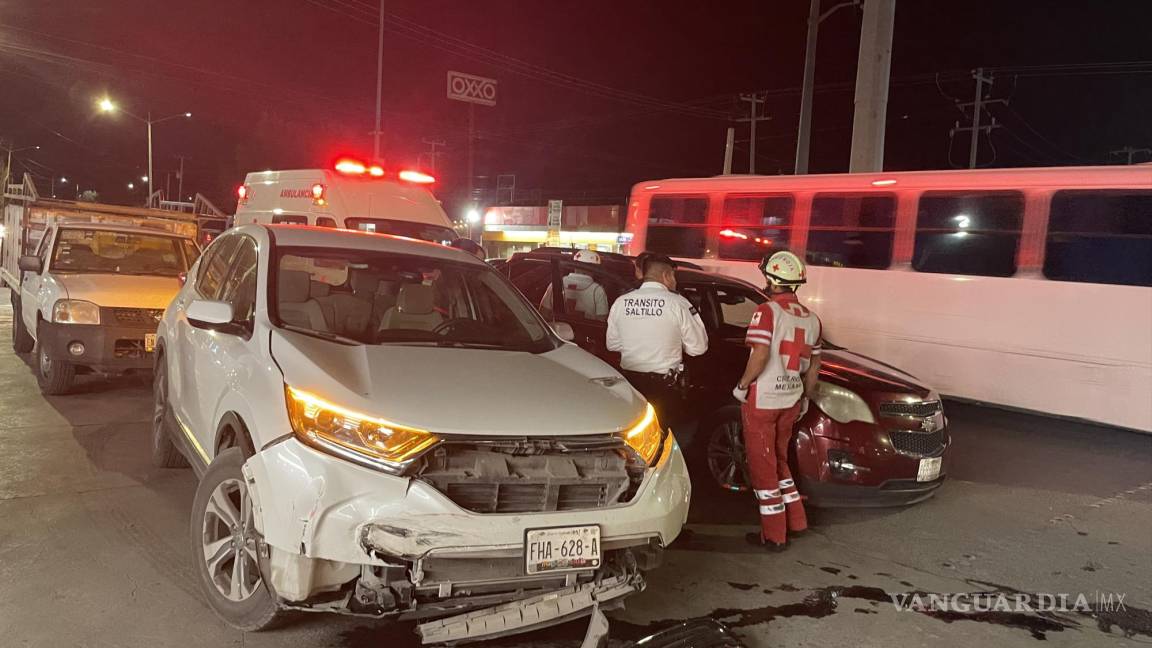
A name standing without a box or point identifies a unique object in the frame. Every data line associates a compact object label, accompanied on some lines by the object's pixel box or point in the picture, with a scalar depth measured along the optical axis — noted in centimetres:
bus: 830
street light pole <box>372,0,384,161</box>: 2555
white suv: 294
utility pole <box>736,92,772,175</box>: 3597
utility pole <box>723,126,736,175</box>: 3079
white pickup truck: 758
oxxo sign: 2291
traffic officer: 546
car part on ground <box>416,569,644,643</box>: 309
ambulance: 1010
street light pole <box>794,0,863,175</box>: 1722
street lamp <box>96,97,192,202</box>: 3064
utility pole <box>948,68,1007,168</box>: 3544
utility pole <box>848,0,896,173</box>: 1447
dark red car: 538
